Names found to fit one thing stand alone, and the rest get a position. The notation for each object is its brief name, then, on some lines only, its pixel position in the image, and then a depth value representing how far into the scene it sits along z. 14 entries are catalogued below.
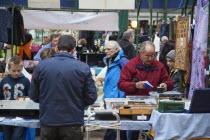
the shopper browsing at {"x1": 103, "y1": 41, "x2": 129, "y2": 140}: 11.38
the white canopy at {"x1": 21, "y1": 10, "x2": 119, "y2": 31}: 17.44
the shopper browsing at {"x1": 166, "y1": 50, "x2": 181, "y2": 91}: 11.65
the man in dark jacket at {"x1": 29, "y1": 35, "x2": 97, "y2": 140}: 7.36
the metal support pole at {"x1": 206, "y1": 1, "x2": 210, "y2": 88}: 9.09
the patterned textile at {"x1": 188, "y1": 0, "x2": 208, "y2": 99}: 9.43
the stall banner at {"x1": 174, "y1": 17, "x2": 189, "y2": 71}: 10.48
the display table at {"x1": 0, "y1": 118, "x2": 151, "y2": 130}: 8.27
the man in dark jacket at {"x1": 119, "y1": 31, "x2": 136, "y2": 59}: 17.73
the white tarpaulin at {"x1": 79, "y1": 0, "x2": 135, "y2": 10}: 15.48
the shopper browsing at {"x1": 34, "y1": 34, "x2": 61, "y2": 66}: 13.72
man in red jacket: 9.80
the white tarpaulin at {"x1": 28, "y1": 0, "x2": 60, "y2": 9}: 16.58
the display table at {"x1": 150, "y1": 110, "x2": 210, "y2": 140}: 8.14
